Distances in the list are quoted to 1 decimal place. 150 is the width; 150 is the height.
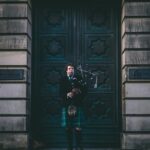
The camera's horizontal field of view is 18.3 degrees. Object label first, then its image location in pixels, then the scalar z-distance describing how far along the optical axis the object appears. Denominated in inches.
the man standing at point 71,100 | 483.2
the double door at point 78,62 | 552.7
